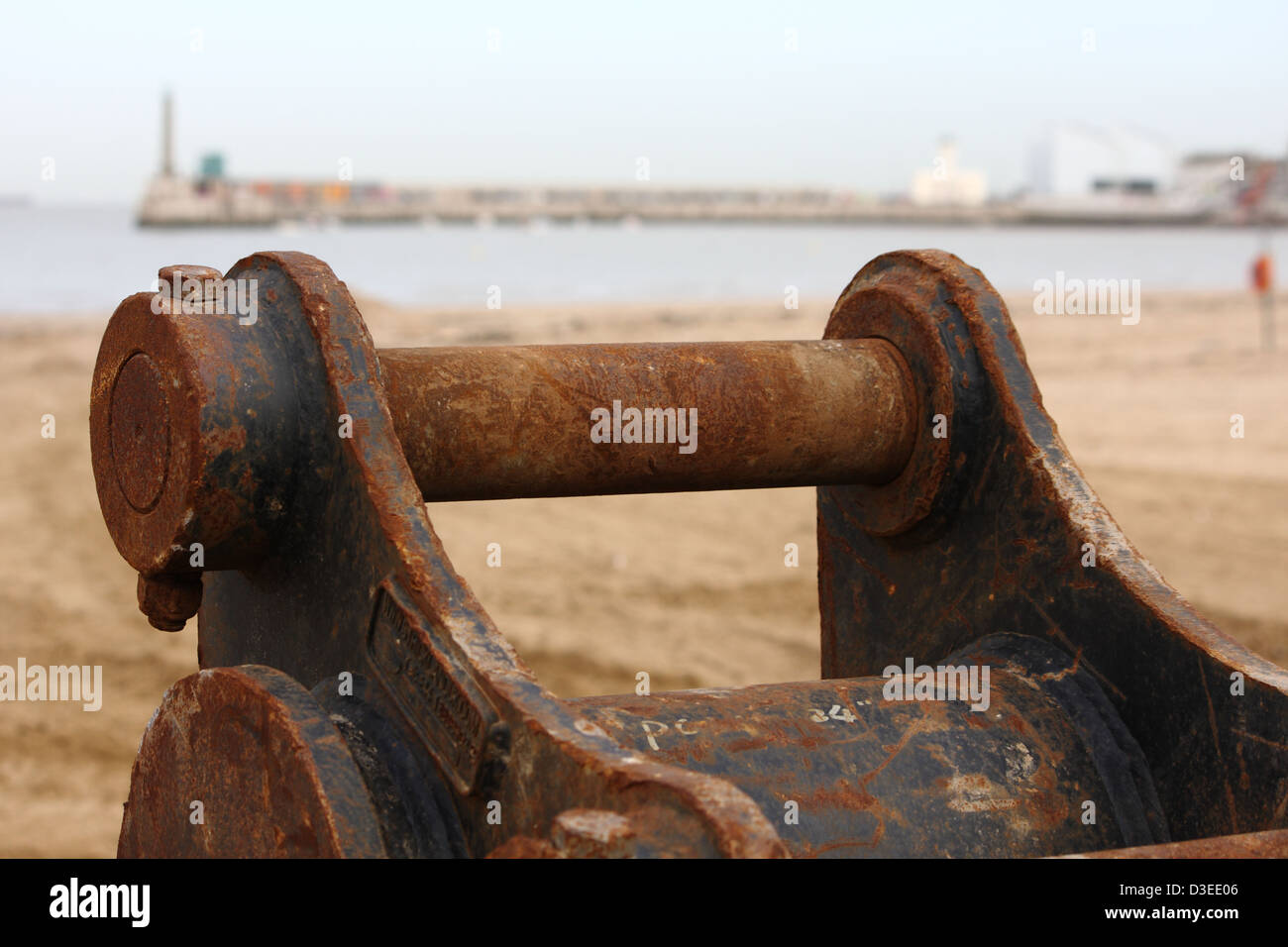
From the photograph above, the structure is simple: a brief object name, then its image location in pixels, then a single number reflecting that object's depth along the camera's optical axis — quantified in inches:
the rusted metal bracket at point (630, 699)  64.7
